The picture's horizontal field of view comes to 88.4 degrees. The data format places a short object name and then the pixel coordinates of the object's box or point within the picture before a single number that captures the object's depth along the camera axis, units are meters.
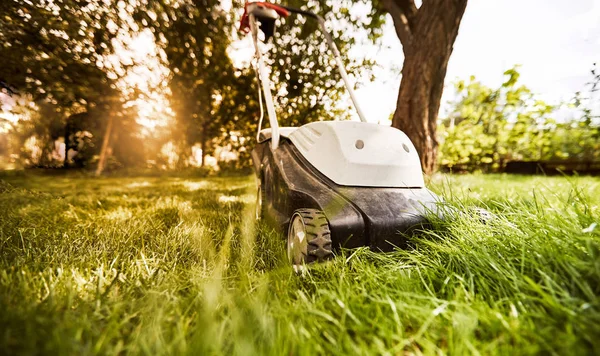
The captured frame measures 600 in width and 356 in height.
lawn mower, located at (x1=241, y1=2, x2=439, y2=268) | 1.34
